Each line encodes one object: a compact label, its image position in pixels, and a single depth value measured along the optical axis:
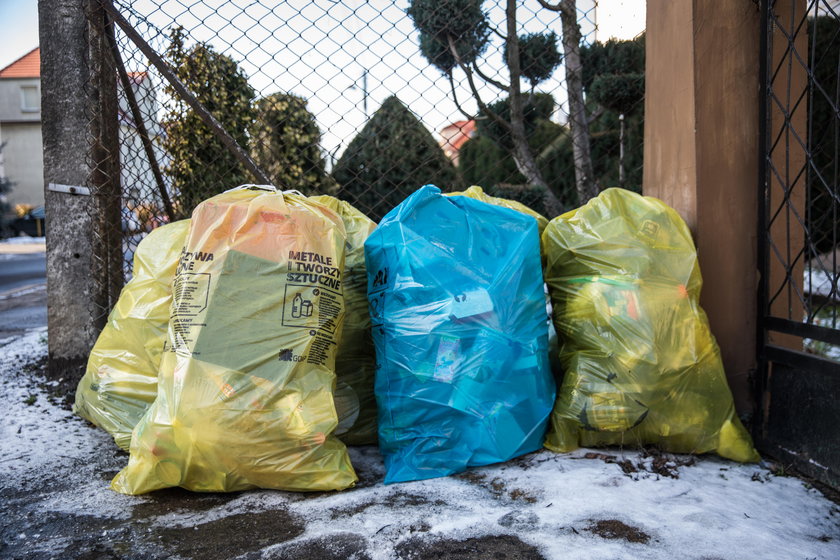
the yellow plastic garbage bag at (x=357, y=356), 1.97
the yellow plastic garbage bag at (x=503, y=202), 2.09
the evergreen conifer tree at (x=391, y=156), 4.32
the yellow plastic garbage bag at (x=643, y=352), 1.73
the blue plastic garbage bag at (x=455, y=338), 1.67
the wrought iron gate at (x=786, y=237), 1.73
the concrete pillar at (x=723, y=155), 1.89
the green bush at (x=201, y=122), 2.49
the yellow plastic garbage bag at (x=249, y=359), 1.48
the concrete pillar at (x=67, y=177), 2.27
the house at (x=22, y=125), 24.44
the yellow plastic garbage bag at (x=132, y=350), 1.96
